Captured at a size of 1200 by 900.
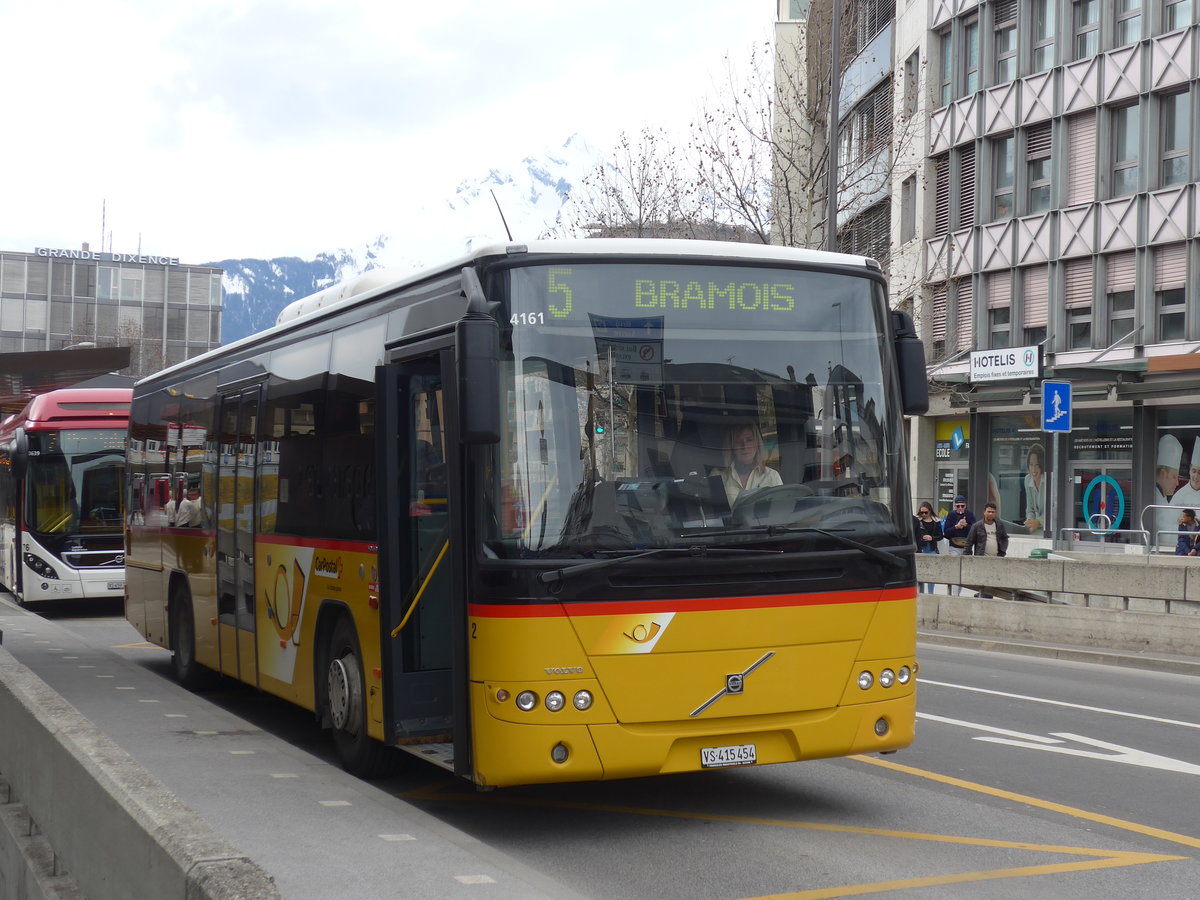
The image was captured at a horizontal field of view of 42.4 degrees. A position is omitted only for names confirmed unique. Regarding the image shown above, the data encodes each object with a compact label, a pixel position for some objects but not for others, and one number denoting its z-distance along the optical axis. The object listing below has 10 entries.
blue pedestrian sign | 21.62
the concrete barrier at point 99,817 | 4.05
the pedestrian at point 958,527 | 25.06
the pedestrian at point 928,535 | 25.42
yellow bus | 7.27
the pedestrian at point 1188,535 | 26.70
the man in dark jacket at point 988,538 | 24.00
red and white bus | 23.14
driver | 7.51
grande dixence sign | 115.50
